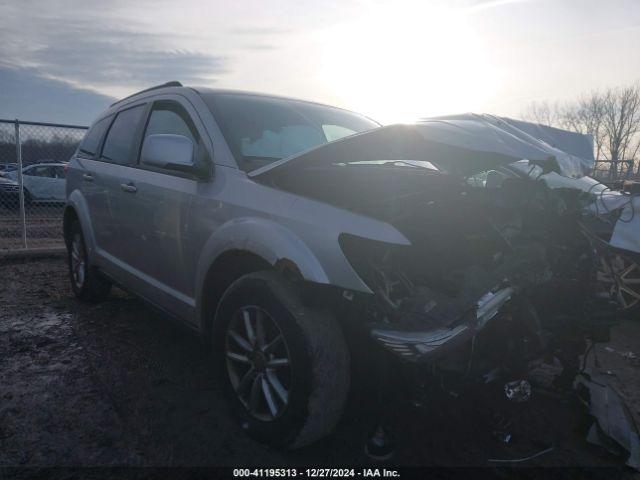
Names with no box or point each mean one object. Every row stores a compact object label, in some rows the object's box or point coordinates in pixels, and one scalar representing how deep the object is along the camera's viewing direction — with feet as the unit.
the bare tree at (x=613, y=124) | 143.43
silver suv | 6.95
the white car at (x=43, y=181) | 51.56
